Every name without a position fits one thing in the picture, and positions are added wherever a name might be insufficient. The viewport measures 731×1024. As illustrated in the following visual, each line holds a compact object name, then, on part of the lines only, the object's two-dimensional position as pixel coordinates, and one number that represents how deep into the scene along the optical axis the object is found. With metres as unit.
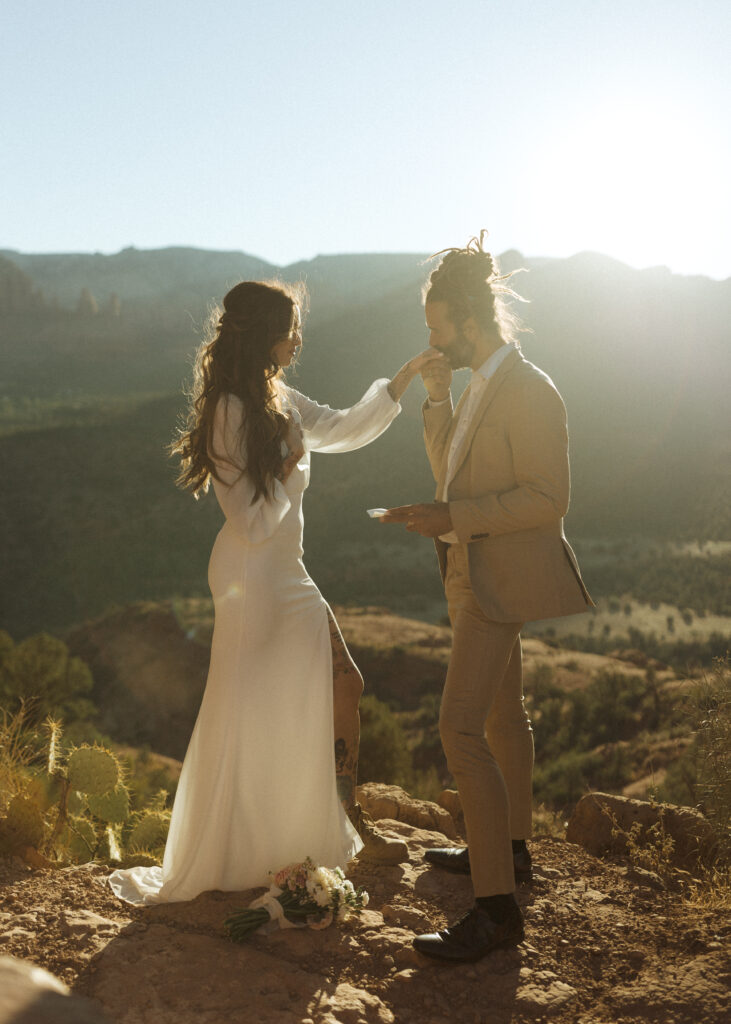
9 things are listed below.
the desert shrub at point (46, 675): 16.62
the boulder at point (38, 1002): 0.74
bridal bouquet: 2.76
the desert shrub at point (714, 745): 3.87
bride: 2.99
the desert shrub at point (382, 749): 10.84
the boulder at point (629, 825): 3.96
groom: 2.66
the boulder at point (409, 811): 4.34
